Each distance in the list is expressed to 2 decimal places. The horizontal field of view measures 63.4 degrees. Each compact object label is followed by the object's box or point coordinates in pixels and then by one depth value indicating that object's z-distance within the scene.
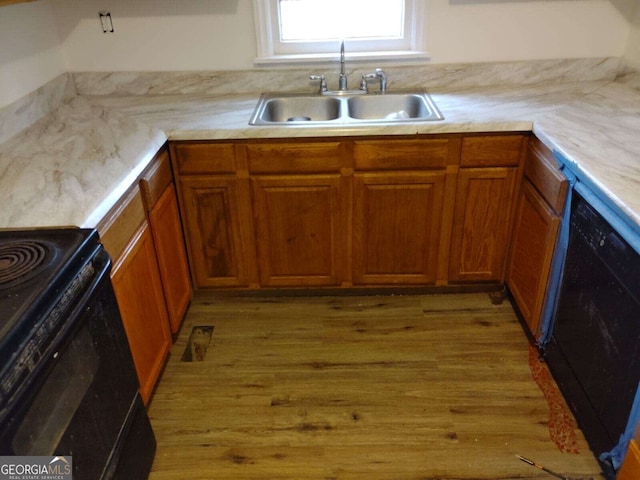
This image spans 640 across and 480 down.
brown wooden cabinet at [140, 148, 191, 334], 1.99
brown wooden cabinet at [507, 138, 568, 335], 1.95
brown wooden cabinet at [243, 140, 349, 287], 2.21
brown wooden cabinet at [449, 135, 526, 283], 2.19
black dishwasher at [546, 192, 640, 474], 1.49
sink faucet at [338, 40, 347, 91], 2.55
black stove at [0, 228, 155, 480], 1.03
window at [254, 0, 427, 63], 2.57
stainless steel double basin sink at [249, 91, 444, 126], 2.53
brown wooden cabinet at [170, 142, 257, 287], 2.21
